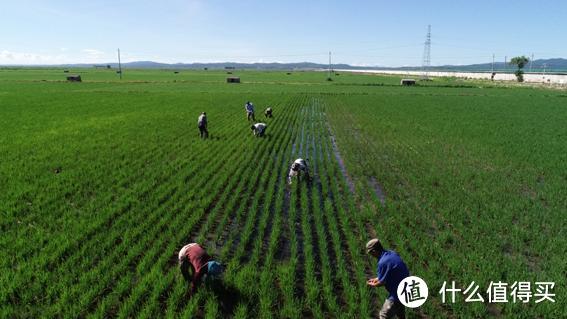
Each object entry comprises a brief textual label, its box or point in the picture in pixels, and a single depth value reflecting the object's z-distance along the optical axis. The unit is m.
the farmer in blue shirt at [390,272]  4.06
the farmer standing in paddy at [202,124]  16.42
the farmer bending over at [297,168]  10.14
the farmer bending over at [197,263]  4.89
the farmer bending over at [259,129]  17.09
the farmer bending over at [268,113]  23.73
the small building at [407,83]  66.56
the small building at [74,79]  63.62
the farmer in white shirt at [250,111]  21.11
